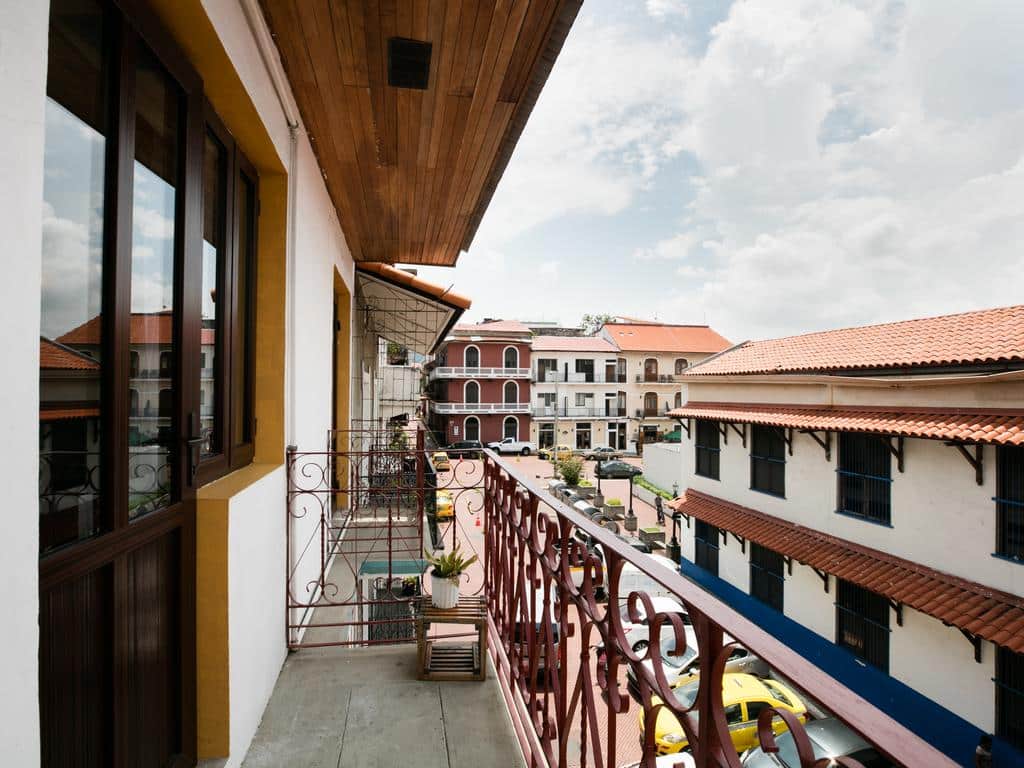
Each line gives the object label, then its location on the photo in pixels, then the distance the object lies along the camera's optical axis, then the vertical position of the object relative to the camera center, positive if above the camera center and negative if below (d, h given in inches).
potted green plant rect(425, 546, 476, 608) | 107.6 -37.9
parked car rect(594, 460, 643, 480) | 997.2 -149.6
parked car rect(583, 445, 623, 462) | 1150.8 -138.9
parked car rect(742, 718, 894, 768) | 236.1 -161.9
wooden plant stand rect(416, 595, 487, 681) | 101.5 -50.6
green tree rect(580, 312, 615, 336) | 2209.6 +295.1
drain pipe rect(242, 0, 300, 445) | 109.7 +32.7
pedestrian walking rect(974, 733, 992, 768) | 263.4 -178.6
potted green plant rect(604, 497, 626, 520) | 732.7 -163.6
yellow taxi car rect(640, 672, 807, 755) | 263.3 -166.0
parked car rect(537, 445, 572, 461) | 1065.9 -130.6
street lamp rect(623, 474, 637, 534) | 693.3 -171.7
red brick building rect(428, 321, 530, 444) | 1157.7 +17.3
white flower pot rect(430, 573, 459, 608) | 107.5 -39.8
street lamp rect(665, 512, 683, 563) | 601.6 -181.1
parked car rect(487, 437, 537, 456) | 1170.6 -122.6
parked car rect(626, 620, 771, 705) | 337.7 -184.0
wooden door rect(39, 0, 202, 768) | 45.3 -1.0
